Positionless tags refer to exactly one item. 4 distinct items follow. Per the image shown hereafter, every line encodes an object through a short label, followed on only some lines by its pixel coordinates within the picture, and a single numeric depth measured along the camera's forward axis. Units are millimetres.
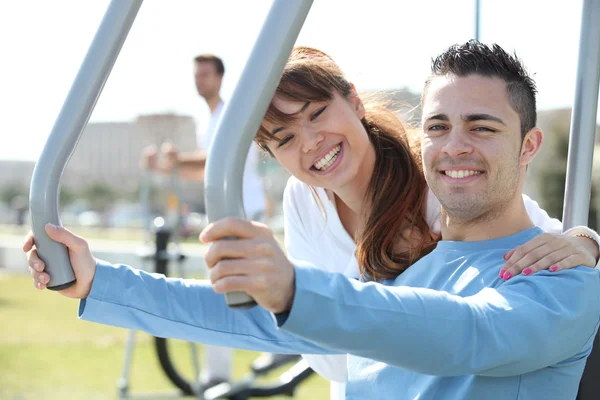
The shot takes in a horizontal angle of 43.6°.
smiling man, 744
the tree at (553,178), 17609
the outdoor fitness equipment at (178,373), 3400
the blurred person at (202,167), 3713
